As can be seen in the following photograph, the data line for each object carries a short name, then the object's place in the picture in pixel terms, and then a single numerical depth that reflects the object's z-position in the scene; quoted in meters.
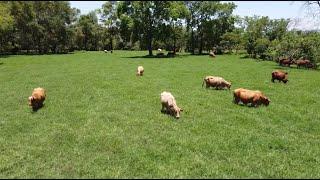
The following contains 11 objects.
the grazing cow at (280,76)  17.41
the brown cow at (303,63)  27.01
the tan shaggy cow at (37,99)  12.21
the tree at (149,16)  41.74
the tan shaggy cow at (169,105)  10.74
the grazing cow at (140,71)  20.27
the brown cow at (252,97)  12.05
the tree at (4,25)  35.35
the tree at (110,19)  69.99
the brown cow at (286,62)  27.93
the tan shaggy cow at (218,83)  15.30
